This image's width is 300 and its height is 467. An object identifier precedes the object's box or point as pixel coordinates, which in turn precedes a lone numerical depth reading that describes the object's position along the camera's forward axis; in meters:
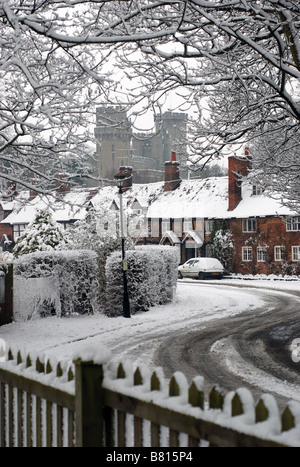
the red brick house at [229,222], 40.22
